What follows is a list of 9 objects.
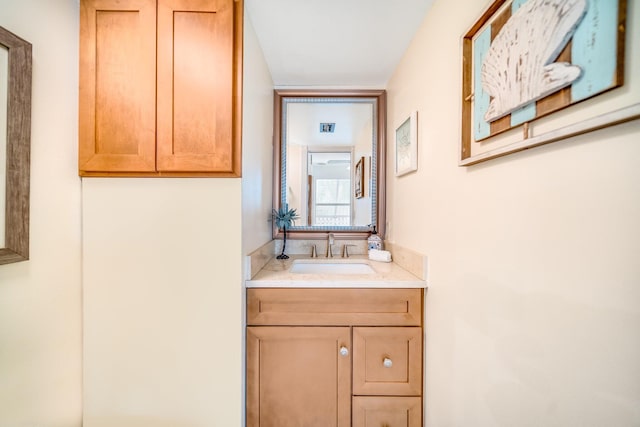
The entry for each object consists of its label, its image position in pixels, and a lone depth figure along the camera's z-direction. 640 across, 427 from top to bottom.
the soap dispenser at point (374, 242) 1.84
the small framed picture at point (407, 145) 1.33
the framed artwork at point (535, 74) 0.46
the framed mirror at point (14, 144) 0.85
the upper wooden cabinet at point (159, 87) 1.08
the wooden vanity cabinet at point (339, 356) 1.21
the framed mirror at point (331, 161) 1.92
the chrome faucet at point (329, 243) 1.89
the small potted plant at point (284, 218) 1.86
